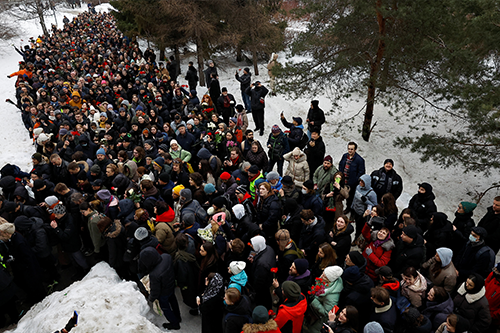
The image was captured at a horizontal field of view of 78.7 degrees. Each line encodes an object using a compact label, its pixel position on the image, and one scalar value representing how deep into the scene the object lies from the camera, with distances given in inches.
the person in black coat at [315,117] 359.6
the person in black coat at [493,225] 204.8
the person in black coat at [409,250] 181.9
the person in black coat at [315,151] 296.2
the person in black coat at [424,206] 223.0
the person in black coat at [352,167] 268.5
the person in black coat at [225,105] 433.8
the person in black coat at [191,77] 595.0
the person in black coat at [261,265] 175.0
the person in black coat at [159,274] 167.3
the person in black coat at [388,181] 250.1
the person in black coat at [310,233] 199.5
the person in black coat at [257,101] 420.2
